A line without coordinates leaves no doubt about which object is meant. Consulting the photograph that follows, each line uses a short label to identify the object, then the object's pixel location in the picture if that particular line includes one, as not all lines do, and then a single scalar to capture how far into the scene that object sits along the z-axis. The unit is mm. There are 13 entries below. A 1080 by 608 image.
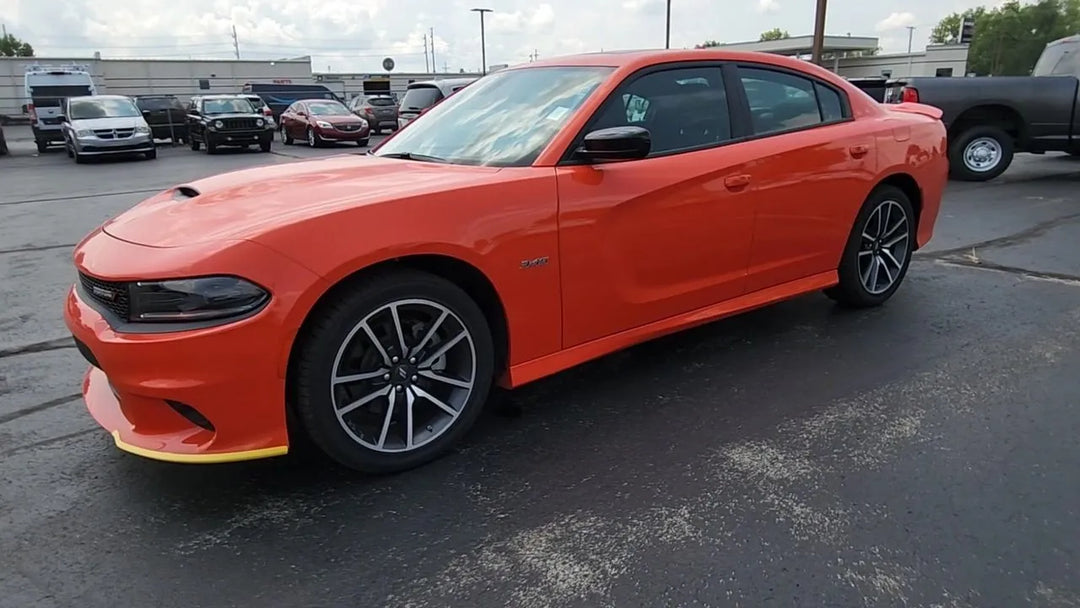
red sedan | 20641
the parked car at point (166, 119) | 24516
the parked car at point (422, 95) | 15555
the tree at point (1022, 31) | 65750
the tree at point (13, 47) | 77500
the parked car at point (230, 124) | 19922
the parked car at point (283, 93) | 32656
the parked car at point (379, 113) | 25578
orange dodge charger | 2482
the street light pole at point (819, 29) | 18906
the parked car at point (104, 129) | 18016
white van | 22062
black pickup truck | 10242
